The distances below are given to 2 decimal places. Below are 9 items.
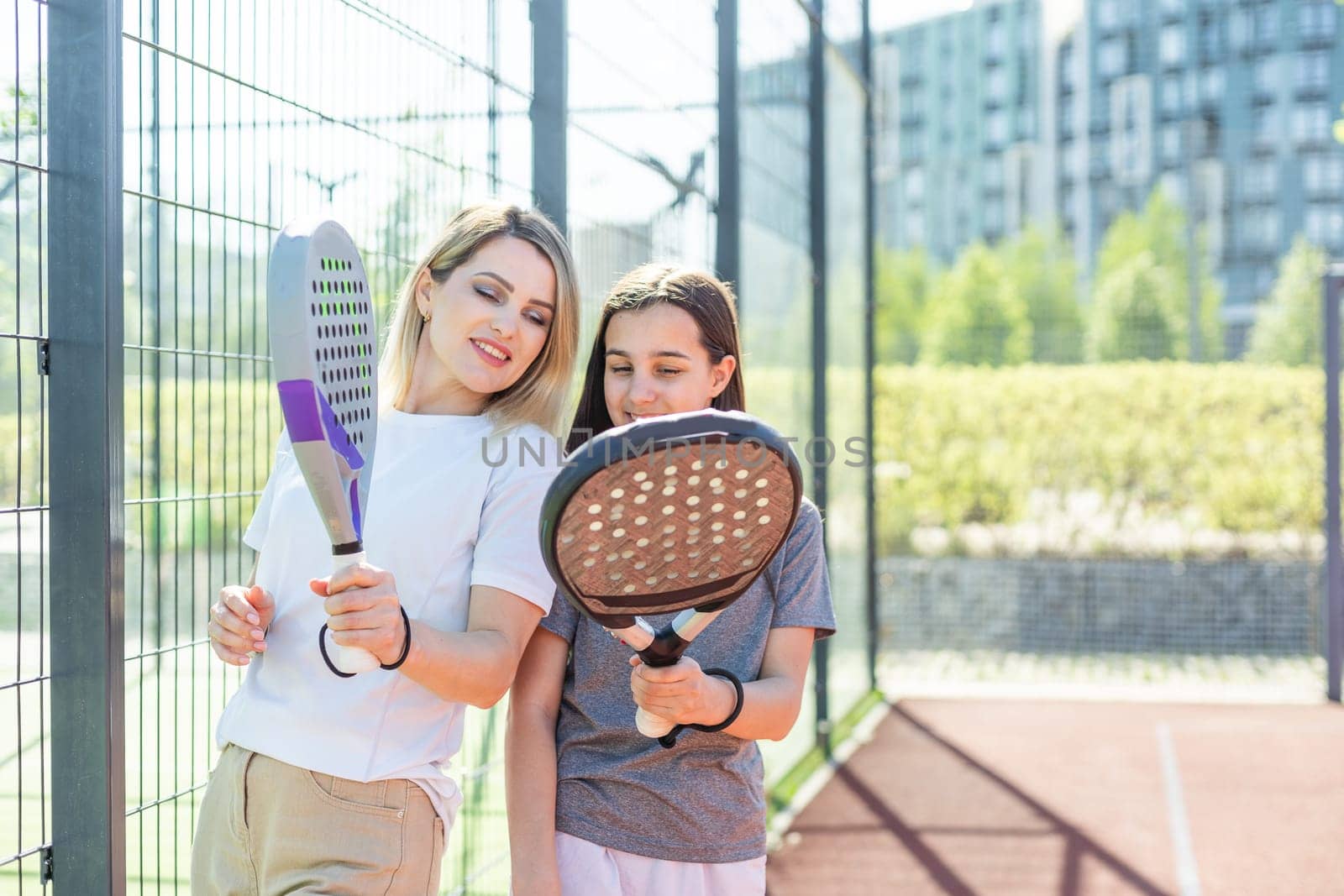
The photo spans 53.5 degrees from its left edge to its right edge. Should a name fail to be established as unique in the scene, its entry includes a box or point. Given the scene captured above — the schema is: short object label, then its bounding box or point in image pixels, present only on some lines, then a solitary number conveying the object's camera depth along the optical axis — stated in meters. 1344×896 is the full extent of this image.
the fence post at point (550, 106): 2.76
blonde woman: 1.50
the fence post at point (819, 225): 5.61
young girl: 1.68
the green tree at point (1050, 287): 10.02
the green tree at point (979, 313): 10.27
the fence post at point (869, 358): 6.86
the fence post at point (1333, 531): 6.93
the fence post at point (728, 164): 3.96
